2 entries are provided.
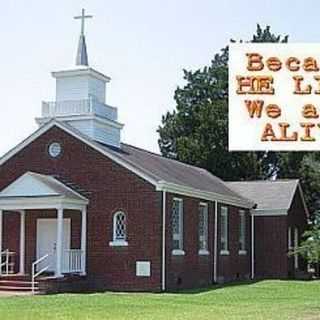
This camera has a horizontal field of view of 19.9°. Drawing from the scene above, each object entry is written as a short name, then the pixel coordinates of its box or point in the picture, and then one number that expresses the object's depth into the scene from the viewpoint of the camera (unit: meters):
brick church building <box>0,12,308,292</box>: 33.53
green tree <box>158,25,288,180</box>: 59.34
